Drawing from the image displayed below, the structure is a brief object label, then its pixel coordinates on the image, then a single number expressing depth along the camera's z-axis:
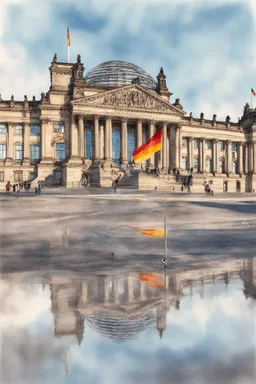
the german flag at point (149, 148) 24.19
